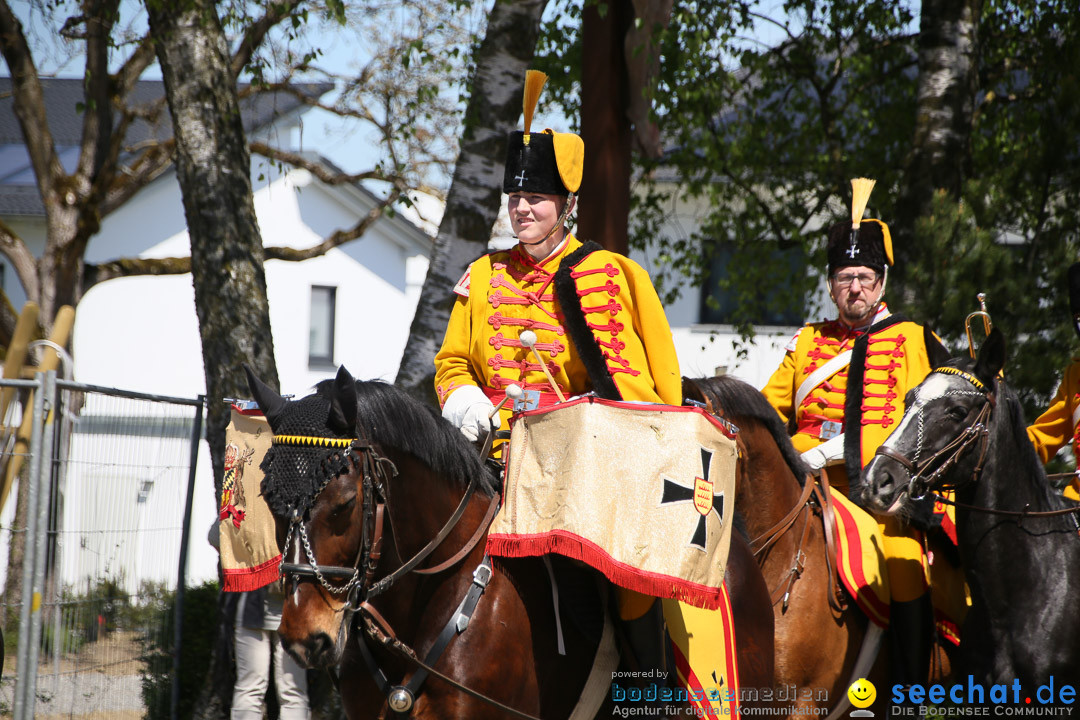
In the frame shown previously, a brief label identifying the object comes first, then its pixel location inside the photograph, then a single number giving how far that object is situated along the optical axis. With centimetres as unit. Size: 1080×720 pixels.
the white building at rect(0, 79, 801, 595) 4128
